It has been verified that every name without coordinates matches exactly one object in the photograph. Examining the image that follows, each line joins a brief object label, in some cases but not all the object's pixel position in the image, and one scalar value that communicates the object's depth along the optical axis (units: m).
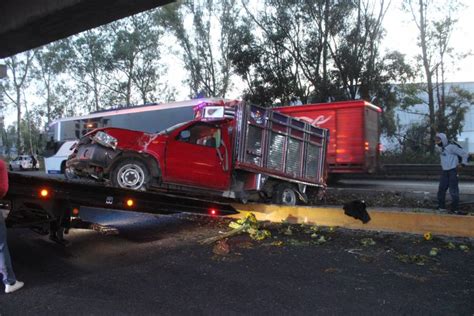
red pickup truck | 9.05
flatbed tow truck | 5.91
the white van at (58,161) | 23.39
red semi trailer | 17.75
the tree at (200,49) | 40.94
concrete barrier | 7.07
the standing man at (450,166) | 10.11
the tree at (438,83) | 29.56
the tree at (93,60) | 46.44
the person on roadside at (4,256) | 4.86
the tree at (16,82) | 60.12
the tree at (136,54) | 45.03
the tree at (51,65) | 49.59
